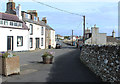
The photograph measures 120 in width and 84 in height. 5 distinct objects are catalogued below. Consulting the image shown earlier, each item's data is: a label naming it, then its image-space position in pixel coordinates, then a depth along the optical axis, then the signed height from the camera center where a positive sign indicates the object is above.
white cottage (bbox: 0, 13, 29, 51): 21.50 +1.07
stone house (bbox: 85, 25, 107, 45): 26.63 +0.51
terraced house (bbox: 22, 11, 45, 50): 28.83 +1.87
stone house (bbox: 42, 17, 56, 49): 38.19 +0.77
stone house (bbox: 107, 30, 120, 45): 29.19 -0.09
